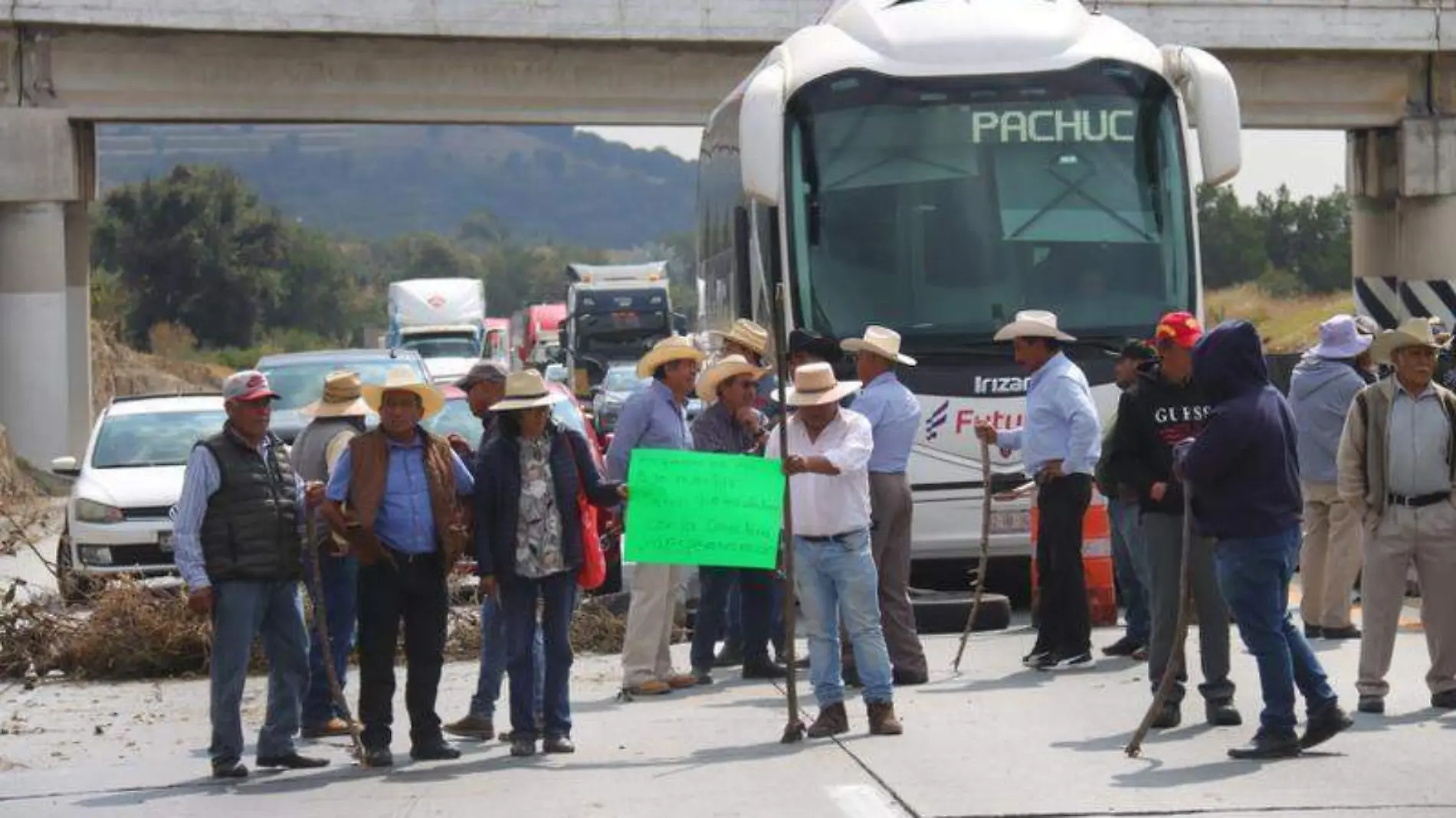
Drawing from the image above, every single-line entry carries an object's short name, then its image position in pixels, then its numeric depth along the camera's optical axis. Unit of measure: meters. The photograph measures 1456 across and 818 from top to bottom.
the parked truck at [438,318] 55.69
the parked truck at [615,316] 58.94
